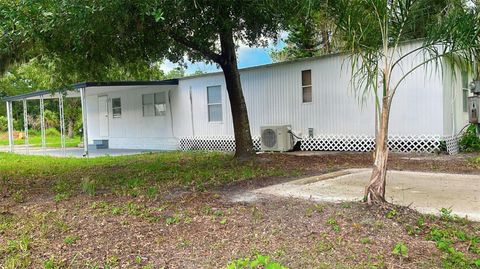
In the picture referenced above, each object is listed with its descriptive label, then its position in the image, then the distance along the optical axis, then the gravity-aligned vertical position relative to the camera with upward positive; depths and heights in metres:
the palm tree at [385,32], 4.61 +0.93
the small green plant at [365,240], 3.90 -1.10
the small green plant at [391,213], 4.46 -1.00
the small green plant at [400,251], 3.60 -1.12
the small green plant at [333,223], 4.26 -1.06
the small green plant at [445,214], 4.53 -1.05
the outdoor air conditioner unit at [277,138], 13.02 -0.50
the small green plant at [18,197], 6.52 -1.02
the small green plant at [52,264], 3.68 -1.15
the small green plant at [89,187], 6.72 -0.93
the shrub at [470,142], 11.31 -0.73
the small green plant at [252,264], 2.48 -1.04
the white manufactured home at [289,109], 10.95 +0.40
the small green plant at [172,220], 4.76 -1.05
